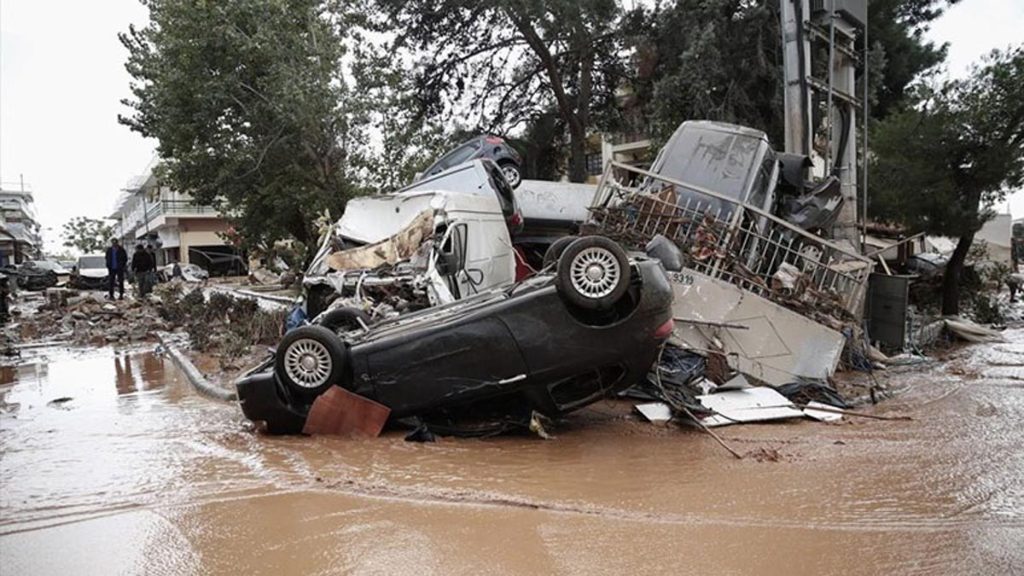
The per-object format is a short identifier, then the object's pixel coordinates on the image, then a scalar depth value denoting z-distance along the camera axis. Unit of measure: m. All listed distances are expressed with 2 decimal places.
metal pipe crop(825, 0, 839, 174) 11.48
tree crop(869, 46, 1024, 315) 13.03
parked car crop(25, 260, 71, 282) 32.72
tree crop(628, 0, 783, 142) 14.02
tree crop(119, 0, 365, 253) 13.73
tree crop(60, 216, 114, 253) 83.03
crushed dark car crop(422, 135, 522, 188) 11.52
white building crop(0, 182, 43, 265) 42.31
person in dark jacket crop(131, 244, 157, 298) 20.73
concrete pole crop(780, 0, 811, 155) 11.18
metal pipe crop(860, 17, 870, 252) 11.55
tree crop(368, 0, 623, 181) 15.27
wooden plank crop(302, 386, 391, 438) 5.66
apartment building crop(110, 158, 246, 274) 47.44
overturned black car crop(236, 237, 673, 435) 5.37
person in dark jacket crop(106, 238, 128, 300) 20.00
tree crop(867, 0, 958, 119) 17.00
